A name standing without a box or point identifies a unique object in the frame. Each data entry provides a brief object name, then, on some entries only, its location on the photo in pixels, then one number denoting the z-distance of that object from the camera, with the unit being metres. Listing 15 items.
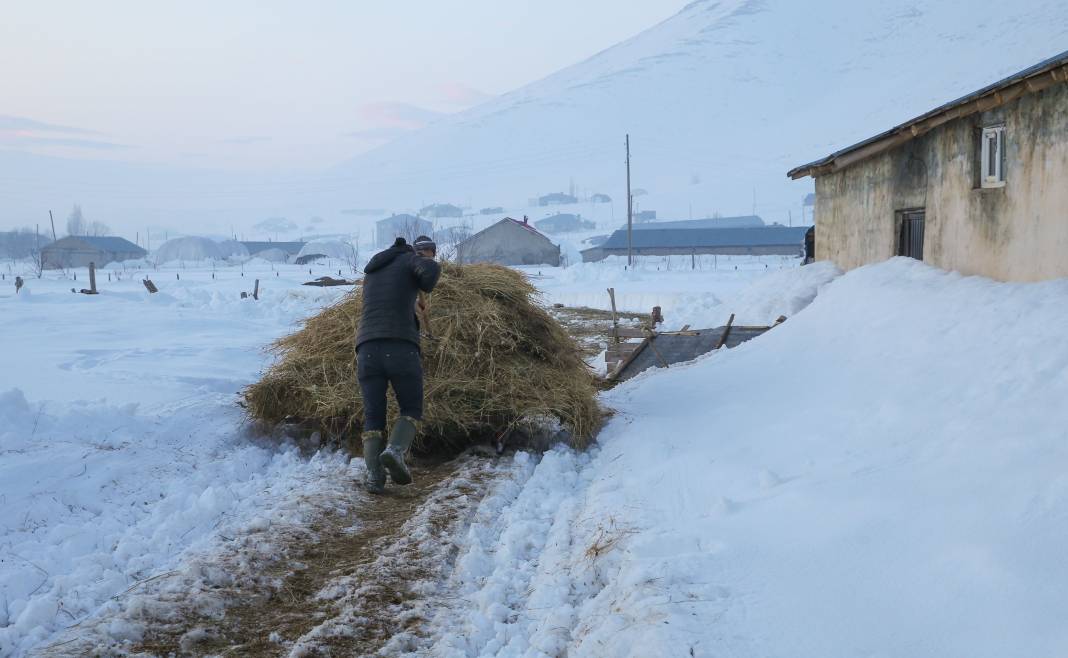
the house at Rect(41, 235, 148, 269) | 82.22
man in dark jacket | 5.64
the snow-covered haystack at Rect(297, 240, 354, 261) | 93.06
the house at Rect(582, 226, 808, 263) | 73.49
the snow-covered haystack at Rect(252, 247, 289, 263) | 98.06
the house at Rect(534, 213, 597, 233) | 130.50
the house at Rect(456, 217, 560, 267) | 62.16
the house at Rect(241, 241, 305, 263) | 98.56
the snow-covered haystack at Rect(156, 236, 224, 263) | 101.94
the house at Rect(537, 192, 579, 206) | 171.32
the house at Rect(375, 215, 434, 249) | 113.34
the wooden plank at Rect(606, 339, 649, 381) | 12.35
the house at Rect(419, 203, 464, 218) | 154.25
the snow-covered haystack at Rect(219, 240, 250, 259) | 106.93
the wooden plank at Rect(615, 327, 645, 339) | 14.16
